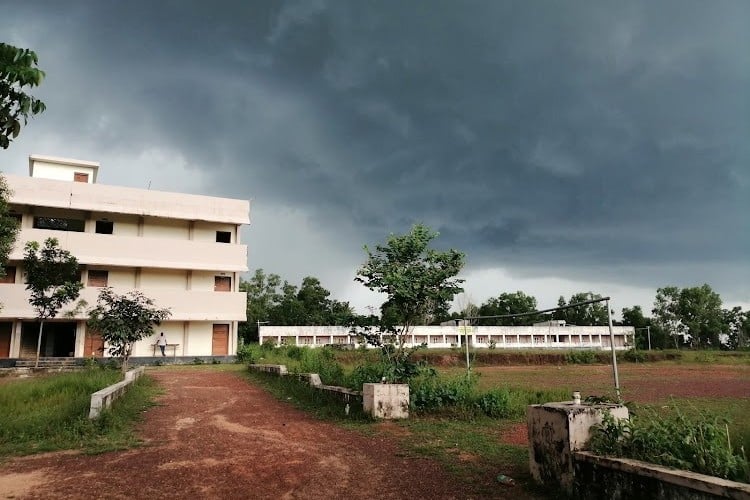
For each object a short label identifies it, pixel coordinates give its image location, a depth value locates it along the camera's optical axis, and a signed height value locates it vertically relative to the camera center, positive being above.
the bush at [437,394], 10.05 -1.21
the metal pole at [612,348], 6.58 -0.22
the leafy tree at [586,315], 72.56 +2.24
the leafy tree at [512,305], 76.75 +3.85
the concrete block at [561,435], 5.03 -1.02
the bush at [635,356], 44.16 -2.09
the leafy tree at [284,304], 58.84 +3.24
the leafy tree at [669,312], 72.88 +2.67
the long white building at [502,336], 48.72 -0.52
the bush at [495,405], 10.08 -1.40
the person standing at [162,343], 31.00 -0.69
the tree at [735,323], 73.25 +1.12
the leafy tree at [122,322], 18.14 +0.32
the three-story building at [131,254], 29.75 +4.63
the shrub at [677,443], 4.06 -0.96
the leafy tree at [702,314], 70.88 +2.30
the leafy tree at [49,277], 23.94 +2.50
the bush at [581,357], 43.16 -2.16
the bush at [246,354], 29.25 -1.29
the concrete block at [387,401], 9.67 -1.28
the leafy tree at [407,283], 10.84 +0.99
